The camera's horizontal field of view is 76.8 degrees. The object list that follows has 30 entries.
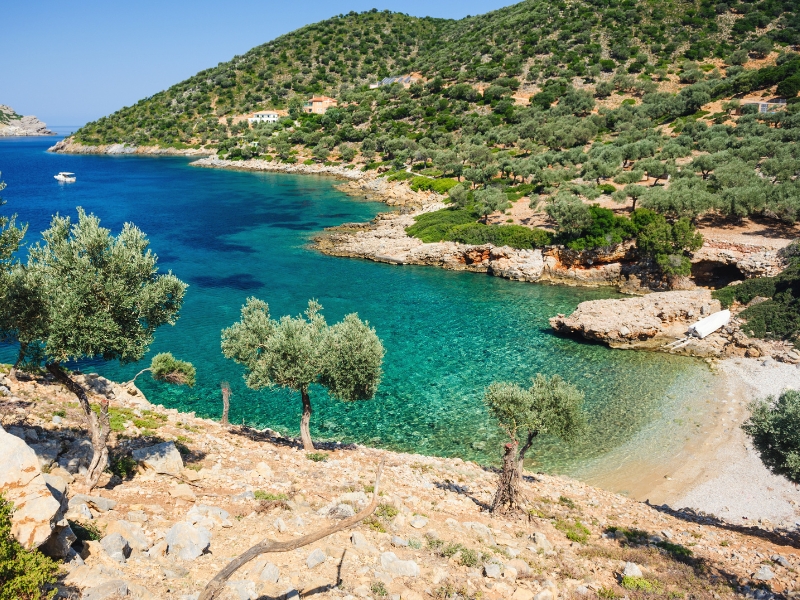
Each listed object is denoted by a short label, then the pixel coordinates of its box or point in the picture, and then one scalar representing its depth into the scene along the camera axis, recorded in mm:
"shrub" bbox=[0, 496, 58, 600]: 8133
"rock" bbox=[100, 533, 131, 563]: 10969
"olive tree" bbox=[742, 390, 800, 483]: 17062
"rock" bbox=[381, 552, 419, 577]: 12898
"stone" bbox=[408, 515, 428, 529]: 15953
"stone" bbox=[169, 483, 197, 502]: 15336
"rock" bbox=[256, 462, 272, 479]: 18469
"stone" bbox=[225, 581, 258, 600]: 10488
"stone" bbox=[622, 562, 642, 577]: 14242
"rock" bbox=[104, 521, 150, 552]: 11695
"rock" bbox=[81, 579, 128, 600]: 9203
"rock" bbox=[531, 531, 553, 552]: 15851
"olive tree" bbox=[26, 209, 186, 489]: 14172
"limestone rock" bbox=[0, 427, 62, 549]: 9008
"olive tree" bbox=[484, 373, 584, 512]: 20109
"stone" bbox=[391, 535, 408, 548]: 14414
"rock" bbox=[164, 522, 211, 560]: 11797
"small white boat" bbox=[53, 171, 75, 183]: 113000
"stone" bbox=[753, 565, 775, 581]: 14726
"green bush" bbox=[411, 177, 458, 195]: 89688
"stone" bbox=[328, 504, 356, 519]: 15539
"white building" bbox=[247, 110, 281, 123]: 168875
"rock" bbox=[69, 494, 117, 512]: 13028
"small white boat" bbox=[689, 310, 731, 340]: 38875
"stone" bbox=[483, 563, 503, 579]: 13370
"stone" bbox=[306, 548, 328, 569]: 12411
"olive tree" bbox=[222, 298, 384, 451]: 21234
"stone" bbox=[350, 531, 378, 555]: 13695
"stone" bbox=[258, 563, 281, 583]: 11352
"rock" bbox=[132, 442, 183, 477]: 16908
